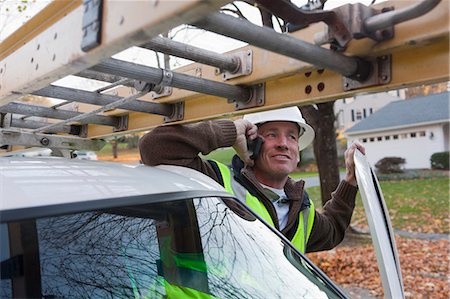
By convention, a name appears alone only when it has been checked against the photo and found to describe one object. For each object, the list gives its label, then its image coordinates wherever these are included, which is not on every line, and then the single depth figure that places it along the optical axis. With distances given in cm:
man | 250
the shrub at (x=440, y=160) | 2502
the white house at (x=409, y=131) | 2741
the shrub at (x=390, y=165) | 2595
